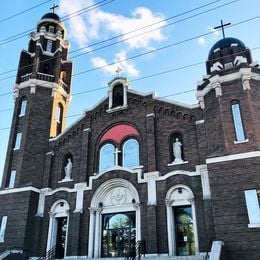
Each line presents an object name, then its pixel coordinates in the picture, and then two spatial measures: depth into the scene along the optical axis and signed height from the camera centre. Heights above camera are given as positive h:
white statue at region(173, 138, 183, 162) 20.55 +6.58
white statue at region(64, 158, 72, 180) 23.80 +6.35
